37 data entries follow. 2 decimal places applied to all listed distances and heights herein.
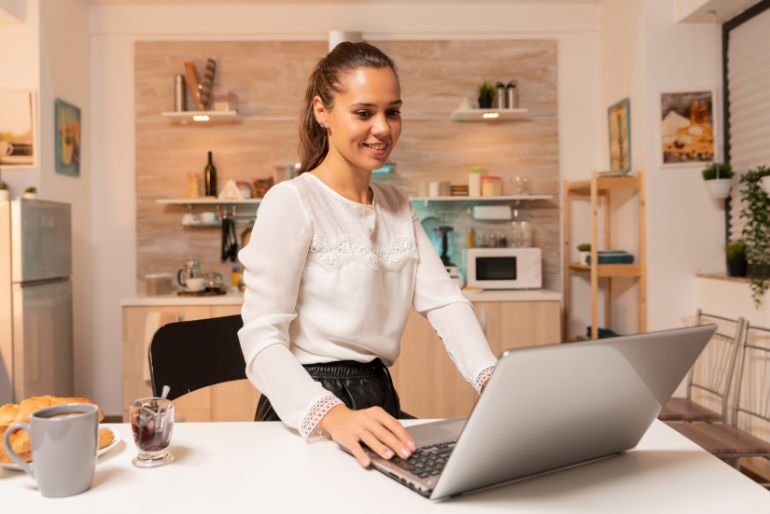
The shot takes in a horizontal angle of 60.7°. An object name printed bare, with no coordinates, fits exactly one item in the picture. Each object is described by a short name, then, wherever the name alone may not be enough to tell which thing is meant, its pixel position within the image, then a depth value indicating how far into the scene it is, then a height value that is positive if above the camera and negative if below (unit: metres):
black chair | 1.43 -0.22
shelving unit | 3.61 -0.03
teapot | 4.00 -0.08
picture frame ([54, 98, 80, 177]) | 3.80 +0.72
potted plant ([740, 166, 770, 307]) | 2.92 +0.09
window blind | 3.19 +0.78
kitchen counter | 3.72 -0.24
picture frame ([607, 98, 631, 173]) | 3.84 +0.72
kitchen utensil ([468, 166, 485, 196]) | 4.18 +0.45
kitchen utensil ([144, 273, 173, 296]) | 3.90 -0.15
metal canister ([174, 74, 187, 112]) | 4.12 +1.04
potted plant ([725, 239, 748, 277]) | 3.15 -0.03
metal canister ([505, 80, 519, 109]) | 4.18 +1.02
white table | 0.81 -0.31
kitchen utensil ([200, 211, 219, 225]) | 4.20 +0.26
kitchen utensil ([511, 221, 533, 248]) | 4.25 +0.13
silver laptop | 0.73 -0.19
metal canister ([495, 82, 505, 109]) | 4.20 +1.00
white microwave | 3.99 -0.08
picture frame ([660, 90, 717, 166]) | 3.56 +0.68
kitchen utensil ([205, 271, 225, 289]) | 3.96 -0.14
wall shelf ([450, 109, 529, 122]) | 4.10 +0.90
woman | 1.25 -0.03
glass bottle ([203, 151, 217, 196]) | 4.20 +0.50
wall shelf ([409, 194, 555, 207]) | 4.12 +0.36
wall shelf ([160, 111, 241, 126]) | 4.05 +0.89
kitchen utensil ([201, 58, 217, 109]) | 4.15 +1.12
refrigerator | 3.10 -0.19
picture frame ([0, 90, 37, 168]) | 3.59 +0.72
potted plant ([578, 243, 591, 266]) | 3.88 +0.02
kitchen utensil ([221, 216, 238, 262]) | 4.25 +0.11
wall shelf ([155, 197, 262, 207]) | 4.09 +0.36
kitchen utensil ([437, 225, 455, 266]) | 4.19 +0.08
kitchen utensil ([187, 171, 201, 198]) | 4.17 +0.47
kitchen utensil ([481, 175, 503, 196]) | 4.18 +0.44
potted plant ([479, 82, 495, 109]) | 4.15 +1.00
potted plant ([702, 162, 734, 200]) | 3.38 +0.38
